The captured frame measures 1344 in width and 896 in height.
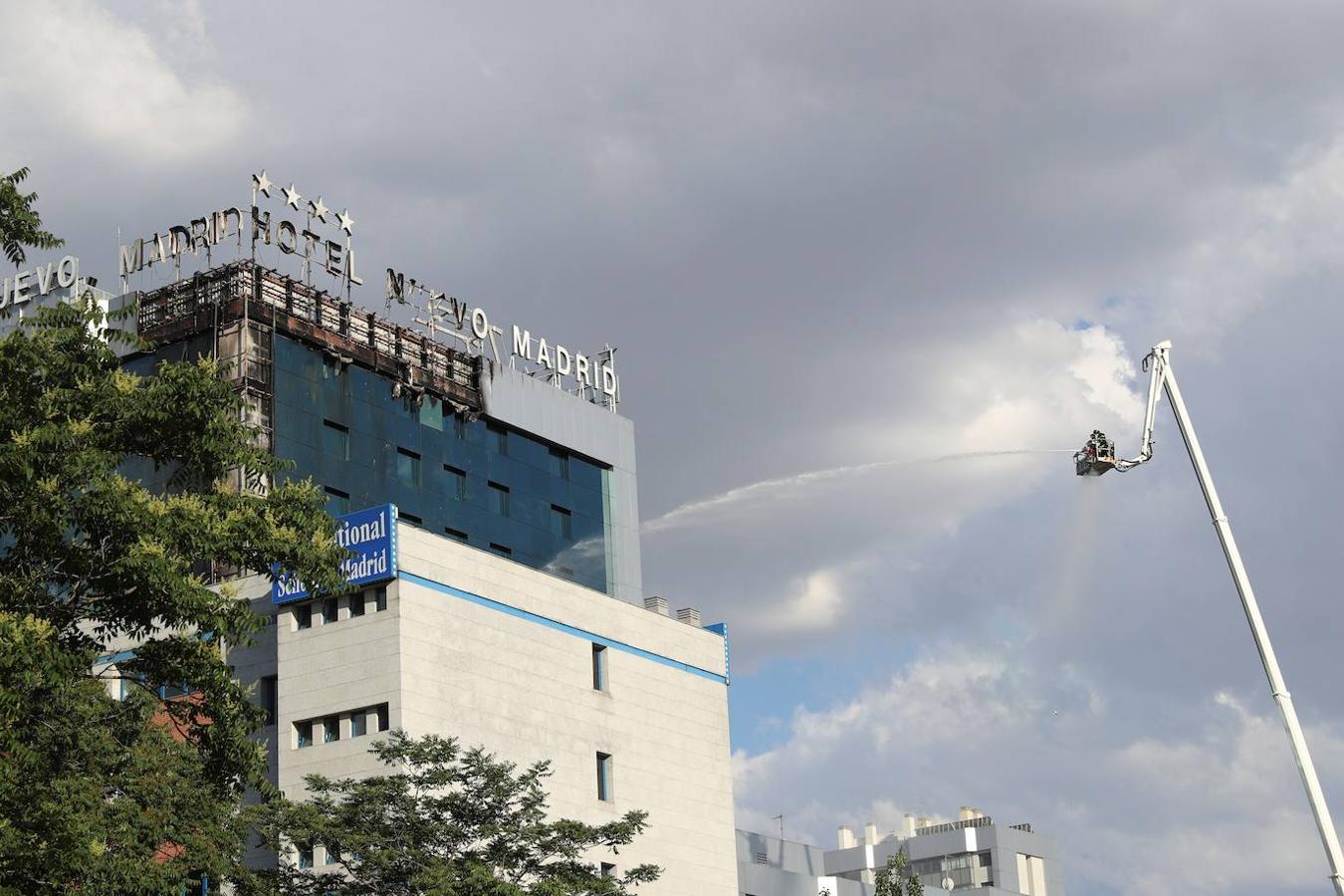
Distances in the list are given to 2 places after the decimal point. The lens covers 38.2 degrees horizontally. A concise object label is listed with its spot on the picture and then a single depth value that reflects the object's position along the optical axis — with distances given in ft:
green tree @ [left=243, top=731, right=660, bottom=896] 229.45
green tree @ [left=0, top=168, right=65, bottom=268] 125.59
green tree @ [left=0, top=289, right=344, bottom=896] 118.32
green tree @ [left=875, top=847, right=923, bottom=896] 290.76
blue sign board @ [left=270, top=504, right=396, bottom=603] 288.92
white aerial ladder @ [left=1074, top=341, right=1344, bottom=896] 194.39
